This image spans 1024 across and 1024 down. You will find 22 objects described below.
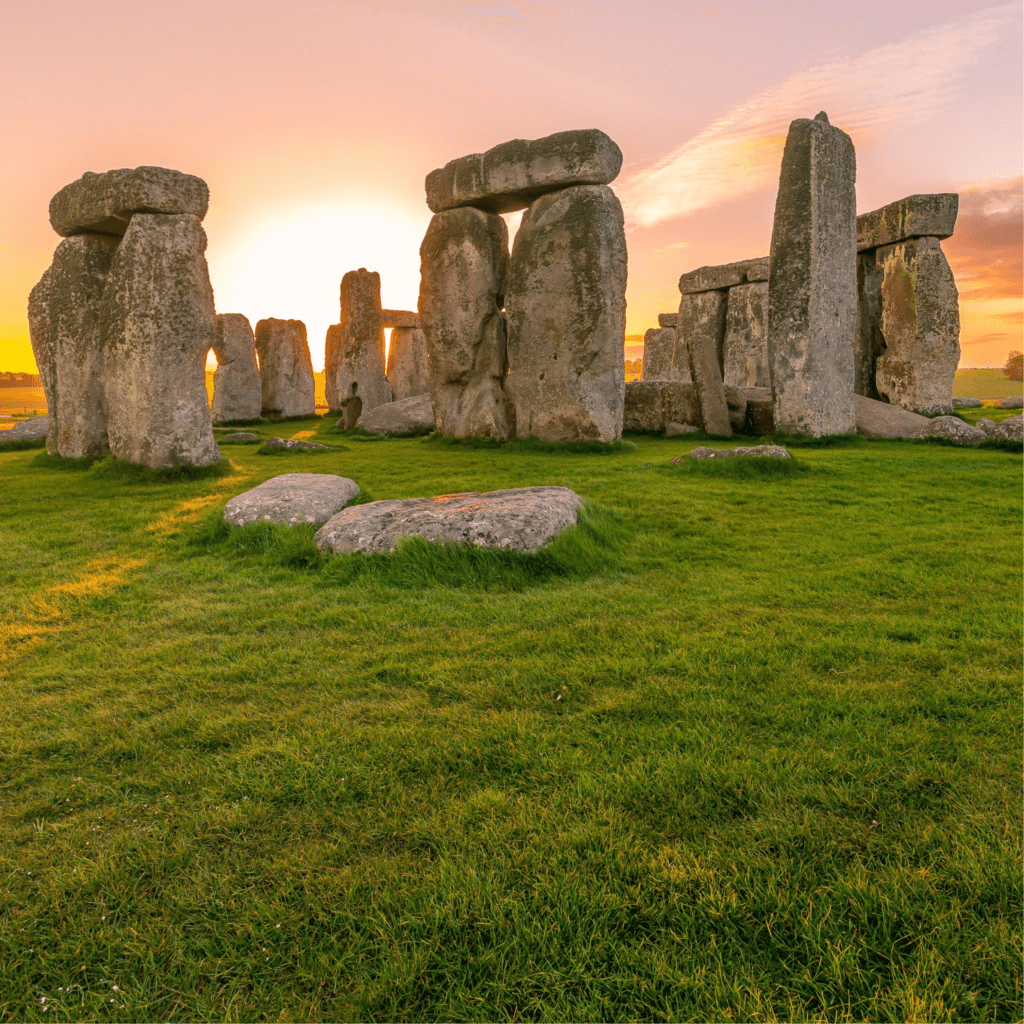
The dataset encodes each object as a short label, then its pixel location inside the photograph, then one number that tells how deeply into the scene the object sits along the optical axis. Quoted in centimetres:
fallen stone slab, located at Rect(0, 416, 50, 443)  1442
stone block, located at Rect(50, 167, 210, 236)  834
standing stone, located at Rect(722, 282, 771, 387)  1911
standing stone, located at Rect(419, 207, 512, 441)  1227
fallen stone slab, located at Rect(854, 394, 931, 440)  1215
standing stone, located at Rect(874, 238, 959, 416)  1459
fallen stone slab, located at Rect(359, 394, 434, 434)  1552
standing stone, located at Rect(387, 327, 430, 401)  2392
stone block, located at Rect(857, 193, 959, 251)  1443
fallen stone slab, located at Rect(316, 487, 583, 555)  461
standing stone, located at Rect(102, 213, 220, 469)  834
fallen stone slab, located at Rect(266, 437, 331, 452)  1196
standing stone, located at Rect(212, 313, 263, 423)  2058
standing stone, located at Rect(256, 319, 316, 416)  2236
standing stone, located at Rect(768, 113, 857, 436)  1113
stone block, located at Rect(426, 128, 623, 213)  1081
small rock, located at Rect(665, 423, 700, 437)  1332
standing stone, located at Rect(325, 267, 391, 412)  1911
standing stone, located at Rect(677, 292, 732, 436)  1245
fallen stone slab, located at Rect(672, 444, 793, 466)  828
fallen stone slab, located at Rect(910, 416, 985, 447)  1110
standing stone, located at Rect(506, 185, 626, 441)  1084
